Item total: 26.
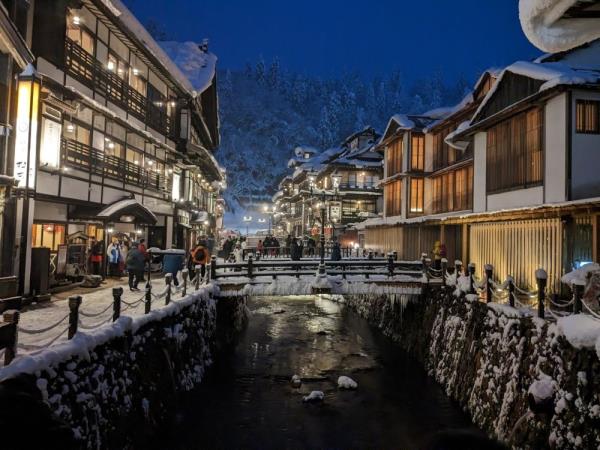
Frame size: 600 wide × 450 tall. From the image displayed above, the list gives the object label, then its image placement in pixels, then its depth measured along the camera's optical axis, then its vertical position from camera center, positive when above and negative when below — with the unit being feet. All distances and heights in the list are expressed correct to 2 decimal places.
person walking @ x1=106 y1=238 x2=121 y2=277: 69.62 -3.52
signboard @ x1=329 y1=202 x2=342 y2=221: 144.25 +11.66
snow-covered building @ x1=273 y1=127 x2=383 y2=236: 164.55 +28.00
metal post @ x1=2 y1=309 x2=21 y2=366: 22.93 -5.94
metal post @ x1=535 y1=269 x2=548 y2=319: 35.63 -3.72
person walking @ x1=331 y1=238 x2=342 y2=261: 91.56 -2.23
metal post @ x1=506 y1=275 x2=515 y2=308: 41.19 -4.41
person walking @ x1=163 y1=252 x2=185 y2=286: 67.51 -3.94
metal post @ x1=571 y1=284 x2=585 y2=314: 30.99 -3.63
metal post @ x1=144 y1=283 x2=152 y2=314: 39.83 -6.29
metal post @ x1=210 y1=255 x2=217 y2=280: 63.32 -4.56
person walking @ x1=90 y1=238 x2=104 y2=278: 64.03 -3.28
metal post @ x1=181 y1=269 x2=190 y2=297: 51.35 -5.61
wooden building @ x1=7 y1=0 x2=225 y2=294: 48.80 +16.94
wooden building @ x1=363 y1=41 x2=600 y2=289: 47.98 +11.60
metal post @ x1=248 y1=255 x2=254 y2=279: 62.08 -4.07
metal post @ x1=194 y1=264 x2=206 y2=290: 56.74 -5.24
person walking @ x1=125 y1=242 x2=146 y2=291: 56.18 -3.87
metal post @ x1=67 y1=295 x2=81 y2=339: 27.66 -5.52
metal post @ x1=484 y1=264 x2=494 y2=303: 45.85 -4.39
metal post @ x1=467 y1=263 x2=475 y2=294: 51.85 -4.15
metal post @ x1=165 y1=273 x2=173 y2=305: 45.52 -5.78
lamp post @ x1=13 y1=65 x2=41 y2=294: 41.47 +10.63
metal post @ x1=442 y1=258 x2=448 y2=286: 60.95 -3.76
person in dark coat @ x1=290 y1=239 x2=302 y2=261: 89.71 -2.00
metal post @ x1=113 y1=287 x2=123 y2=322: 32.89 -5.47
